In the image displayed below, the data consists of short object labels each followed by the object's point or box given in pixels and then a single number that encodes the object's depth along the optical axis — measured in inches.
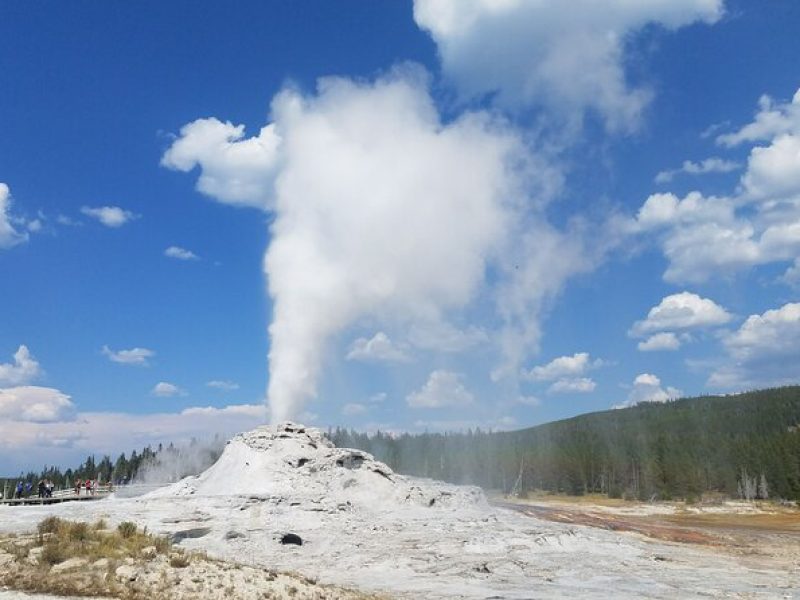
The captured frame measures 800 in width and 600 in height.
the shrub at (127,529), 755.4
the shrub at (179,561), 649.6
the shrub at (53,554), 633.6
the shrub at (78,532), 703.2
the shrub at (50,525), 741.2
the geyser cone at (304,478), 1311.5
